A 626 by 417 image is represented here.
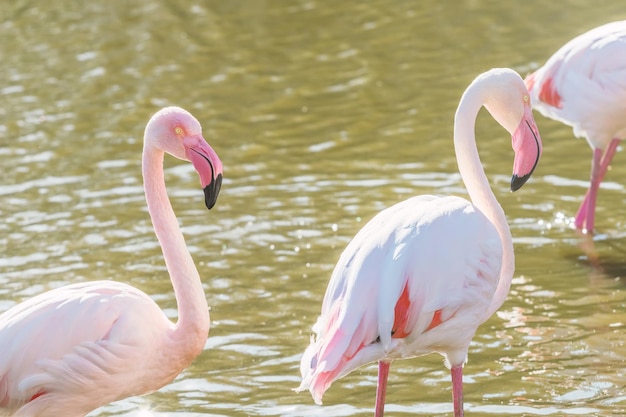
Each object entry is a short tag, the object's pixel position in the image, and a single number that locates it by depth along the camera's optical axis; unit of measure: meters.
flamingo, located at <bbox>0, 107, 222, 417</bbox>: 8.87
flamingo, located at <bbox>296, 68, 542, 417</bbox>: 8.66
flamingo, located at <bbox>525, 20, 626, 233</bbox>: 13.67
